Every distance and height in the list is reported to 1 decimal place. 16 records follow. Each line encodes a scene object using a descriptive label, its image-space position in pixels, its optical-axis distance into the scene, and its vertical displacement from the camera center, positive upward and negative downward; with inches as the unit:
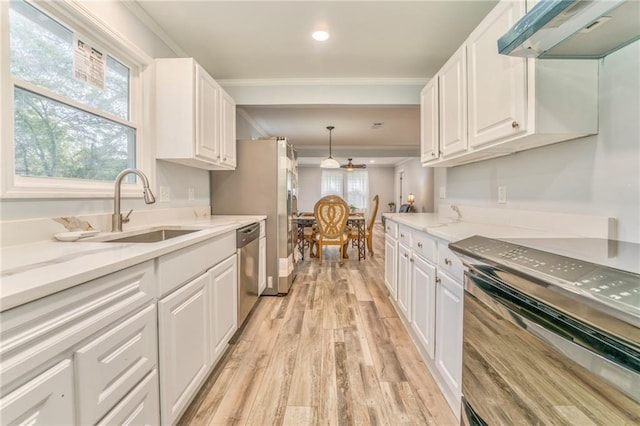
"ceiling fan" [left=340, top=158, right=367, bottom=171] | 311.9 +47.8
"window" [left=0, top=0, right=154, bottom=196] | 46.2 +21.0
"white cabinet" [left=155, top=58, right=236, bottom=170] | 78.5 +28.3
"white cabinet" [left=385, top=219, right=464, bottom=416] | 51.3 -23.0
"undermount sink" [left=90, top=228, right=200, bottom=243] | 59.7 -7.5
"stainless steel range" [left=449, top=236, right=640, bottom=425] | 19.9 -11.9
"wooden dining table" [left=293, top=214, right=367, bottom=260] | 195.6 -14.4
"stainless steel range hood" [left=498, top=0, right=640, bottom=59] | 32.5 +24.7
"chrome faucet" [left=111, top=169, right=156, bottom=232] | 57.9 +1.4
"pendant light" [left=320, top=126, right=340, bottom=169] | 224.6 +35.7
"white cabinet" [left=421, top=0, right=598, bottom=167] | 46.2 +21.2
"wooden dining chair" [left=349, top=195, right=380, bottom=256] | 195.5 -20.7
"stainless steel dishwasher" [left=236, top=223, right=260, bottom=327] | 82.0 -20.7
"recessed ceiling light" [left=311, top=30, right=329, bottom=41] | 83.0 +53.7
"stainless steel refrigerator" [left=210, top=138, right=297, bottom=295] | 118.9 +7.4
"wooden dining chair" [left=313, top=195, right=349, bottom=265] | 170.1 -8.9
